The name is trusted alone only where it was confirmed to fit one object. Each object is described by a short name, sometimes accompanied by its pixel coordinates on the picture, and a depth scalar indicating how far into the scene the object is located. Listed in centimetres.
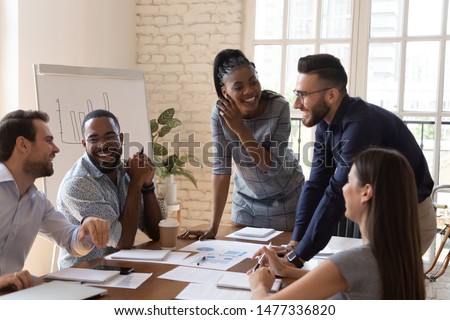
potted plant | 420
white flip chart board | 293
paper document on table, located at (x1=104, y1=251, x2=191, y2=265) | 179
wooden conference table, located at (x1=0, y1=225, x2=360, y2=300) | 141
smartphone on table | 162
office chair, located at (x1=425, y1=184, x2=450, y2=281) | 349
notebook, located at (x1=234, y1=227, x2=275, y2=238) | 223
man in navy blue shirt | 176
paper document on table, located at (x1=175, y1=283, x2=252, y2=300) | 141
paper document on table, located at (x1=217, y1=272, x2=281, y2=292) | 149
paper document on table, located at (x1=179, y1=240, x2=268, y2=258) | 196
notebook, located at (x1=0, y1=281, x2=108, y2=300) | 134
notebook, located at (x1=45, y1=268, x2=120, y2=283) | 151
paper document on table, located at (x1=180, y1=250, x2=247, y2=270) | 174
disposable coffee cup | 201
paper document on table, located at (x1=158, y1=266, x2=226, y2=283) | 157
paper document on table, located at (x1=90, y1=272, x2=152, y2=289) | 149
